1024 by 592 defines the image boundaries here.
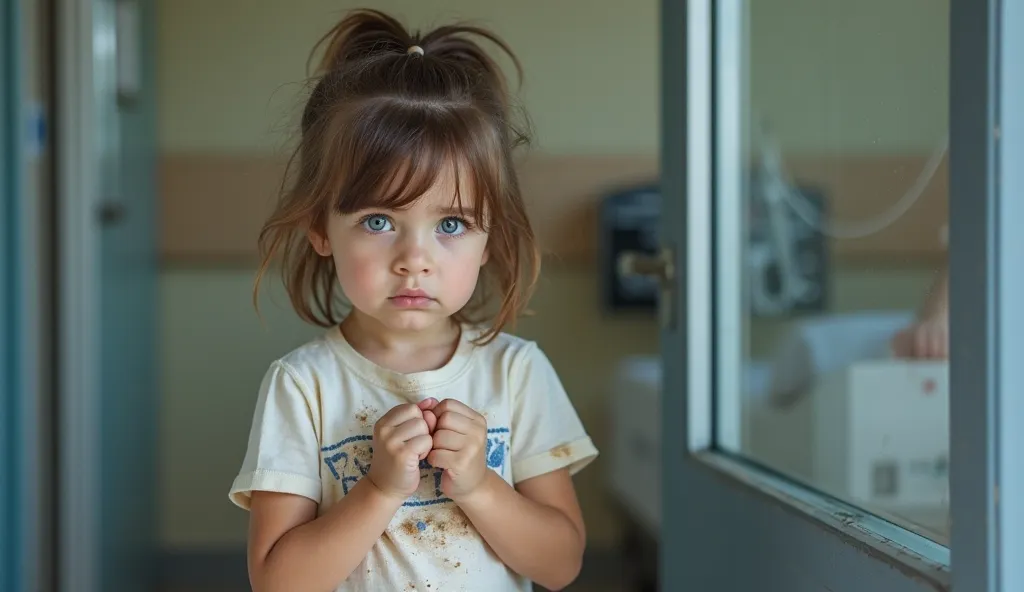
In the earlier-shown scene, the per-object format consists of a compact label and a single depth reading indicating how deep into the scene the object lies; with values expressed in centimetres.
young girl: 84
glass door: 66
